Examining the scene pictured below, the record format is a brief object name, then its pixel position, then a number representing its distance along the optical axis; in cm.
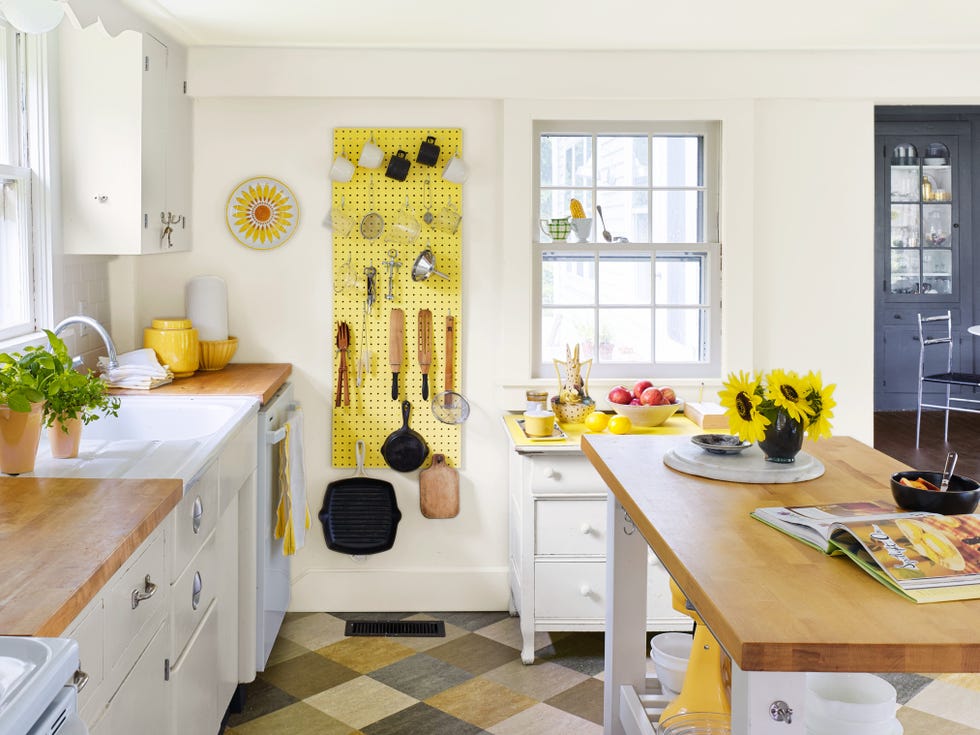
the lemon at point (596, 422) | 391
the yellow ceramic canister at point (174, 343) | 382
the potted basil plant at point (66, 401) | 231
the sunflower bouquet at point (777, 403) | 207
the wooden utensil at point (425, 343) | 427
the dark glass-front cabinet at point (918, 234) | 860
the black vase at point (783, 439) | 210
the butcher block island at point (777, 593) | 126
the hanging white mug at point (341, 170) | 416
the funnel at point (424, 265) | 421
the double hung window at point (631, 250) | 434
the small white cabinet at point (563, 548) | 377
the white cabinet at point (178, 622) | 175
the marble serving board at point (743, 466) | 206
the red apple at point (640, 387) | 411
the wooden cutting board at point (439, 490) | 434
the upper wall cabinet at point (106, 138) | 337
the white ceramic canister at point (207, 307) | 407
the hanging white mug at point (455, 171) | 417
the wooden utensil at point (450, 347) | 428
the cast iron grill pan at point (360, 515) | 433
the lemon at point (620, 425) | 380
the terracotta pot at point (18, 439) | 221
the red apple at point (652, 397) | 399
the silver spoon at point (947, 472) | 181
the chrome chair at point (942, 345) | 756
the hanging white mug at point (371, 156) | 413
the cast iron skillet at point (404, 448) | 432
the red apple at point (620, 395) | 403
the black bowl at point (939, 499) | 175
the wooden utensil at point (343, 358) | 427
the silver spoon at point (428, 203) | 425
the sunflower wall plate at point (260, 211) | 425
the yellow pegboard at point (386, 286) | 425
